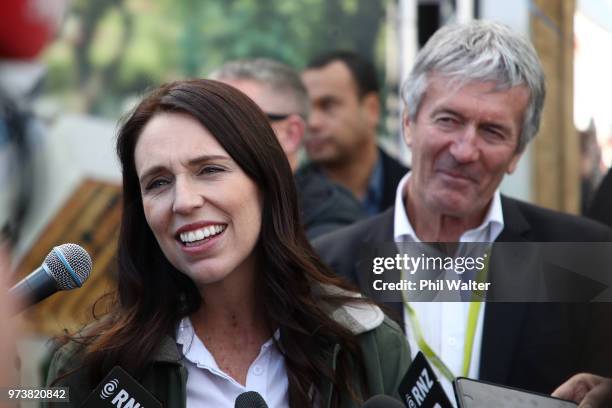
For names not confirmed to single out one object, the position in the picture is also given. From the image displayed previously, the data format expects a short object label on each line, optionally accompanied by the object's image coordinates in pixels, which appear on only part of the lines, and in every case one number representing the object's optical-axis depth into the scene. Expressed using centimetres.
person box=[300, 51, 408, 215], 1049
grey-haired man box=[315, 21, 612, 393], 560
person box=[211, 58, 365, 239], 805
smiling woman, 482
